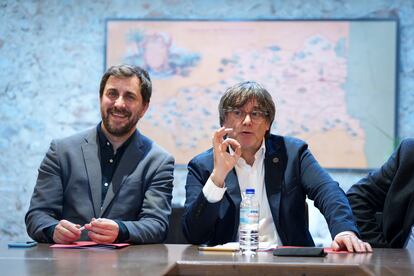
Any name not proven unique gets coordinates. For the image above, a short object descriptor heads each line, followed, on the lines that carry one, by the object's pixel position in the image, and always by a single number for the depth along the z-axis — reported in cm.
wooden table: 171
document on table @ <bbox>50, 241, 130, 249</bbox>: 234
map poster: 457
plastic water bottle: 233
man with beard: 268
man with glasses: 255
